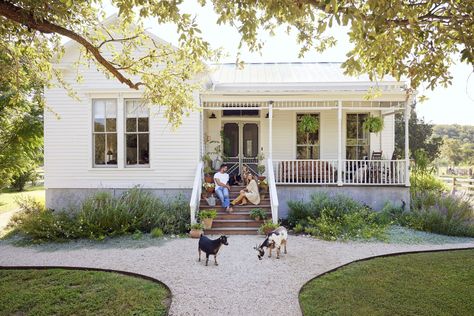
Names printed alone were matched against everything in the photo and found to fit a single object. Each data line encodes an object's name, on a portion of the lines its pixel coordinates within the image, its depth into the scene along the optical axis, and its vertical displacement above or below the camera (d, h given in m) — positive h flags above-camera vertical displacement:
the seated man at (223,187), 11.04 -1.00
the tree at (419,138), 27.03 +1.30
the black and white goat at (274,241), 7.61 -1.81
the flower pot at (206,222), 10.11 -1.85
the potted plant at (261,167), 12.27 -0.41
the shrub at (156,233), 9.79 -2.09
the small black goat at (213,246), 7.25 -1.80
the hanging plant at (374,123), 12.88 +1.14
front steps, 10.14 -1.88
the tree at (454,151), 64.19 +0.76
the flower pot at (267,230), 9.66 -1.98
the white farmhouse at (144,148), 12.20 +0.24
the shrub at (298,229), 10.23 -2.07
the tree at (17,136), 14.10 +0.75
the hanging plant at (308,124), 13.55 +1.16
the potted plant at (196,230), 9.76 -2.03
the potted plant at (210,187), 11.61 -1.01
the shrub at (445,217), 10.05 -1.80
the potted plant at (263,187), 11.78 -1.03
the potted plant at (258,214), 10.45 -1.69
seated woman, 11.20 -1.22
